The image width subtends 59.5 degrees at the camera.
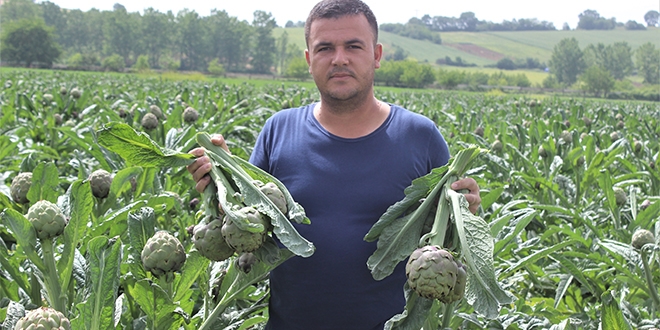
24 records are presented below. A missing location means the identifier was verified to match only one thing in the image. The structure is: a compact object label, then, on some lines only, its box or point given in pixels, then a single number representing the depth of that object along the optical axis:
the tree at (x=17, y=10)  91.50
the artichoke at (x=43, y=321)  1.11
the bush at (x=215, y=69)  62.65
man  2.00
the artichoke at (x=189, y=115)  4.31
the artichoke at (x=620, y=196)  3.19
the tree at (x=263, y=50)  85.06
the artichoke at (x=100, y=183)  2.18
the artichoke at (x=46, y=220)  1.54
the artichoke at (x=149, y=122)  3.62
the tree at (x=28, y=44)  58.50
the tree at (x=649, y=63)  81.69
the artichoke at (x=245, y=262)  1.57
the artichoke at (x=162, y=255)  1.49
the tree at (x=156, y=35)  85.25
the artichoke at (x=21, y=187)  2.05
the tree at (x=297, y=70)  58.92
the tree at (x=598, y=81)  55.56
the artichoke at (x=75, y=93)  6.62
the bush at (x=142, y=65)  47.71
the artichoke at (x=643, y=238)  2.31
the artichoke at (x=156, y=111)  4.13
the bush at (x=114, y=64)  50.99
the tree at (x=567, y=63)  86.62
